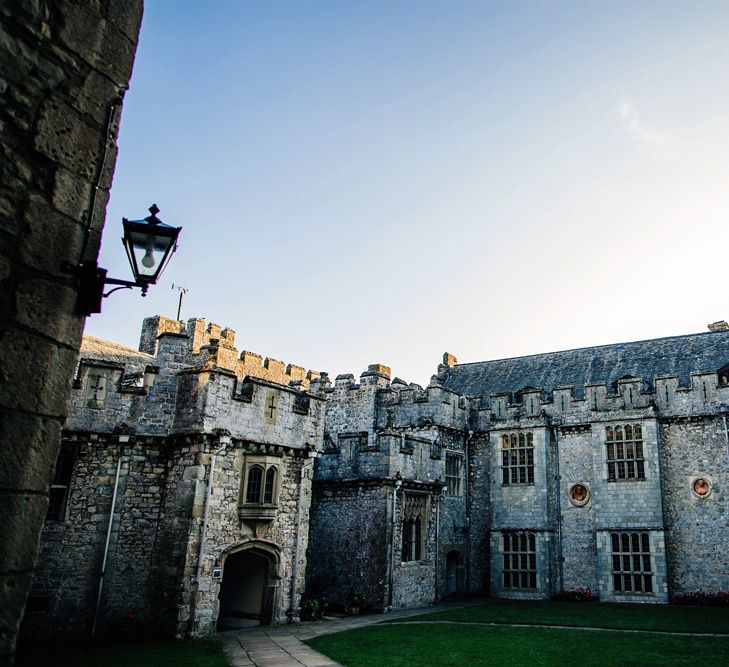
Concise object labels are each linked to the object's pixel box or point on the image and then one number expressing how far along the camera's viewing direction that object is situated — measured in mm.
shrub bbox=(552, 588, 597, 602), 25906
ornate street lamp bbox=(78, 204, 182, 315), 5934
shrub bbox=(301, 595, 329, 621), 19688
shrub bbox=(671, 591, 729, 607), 23391
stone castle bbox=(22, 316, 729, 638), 15883
